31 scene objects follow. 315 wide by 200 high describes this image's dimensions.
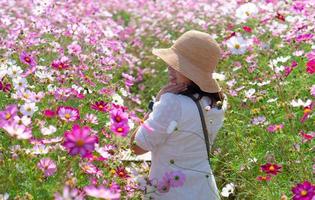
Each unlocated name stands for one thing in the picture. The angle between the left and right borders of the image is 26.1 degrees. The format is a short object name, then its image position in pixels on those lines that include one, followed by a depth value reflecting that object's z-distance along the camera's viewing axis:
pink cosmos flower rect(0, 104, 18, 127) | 2.69
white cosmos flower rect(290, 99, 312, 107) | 3.63
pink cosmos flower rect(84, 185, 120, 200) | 2.11
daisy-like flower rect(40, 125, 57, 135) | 3.00
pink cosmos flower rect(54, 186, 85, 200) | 1.89
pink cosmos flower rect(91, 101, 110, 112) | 3.45
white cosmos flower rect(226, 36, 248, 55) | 4.15
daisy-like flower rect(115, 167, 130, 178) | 3.11
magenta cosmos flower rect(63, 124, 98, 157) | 2.20
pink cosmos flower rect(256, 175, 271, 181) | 3.19
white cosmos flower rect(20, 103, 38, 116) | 3.15
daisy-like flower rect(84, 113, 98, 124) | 3.47
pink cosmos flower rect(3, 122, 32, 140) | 2.42
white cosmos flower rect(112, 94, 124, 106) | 4.10
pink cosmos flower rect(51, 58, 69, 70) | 4.04
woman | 2.97
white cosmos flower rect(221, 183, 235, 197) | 3.33
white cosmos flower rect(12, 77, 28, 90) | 3.73
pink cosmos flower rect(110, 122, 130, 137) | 2.76
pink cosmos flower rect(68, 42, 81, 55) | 4.96
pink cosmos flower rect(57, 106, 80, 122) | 3.10
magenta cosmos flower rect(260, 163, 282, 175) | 3.11
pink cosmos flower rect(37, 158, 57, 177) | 2.79
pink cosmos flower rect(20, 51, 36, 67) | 4.07
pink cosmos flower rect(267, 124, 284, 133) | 4.00
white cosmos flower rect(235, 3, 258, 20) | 5.85
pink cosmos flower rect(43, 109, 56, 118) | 3.12
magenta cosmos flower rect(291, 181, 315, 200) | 2.70
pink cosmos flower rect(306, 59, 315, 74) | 3.94
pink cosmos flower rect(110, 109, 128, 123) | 2.86
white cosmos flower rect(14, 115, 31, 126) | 2.78
